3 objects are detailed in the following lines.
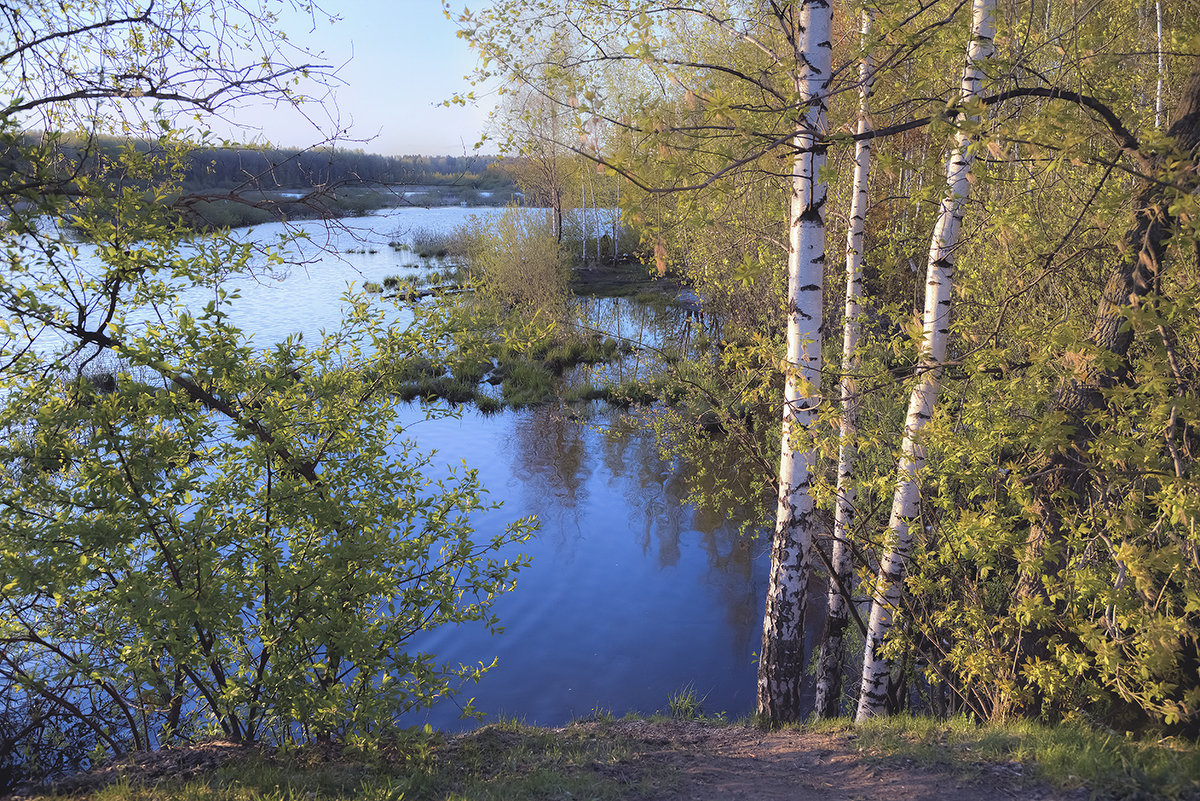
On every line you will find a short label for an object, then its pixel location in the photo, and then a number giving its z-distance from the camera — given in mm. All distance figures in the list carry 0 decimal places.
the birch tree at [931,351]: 5117
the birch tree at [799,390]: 4793
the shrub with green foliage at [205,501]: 4000
